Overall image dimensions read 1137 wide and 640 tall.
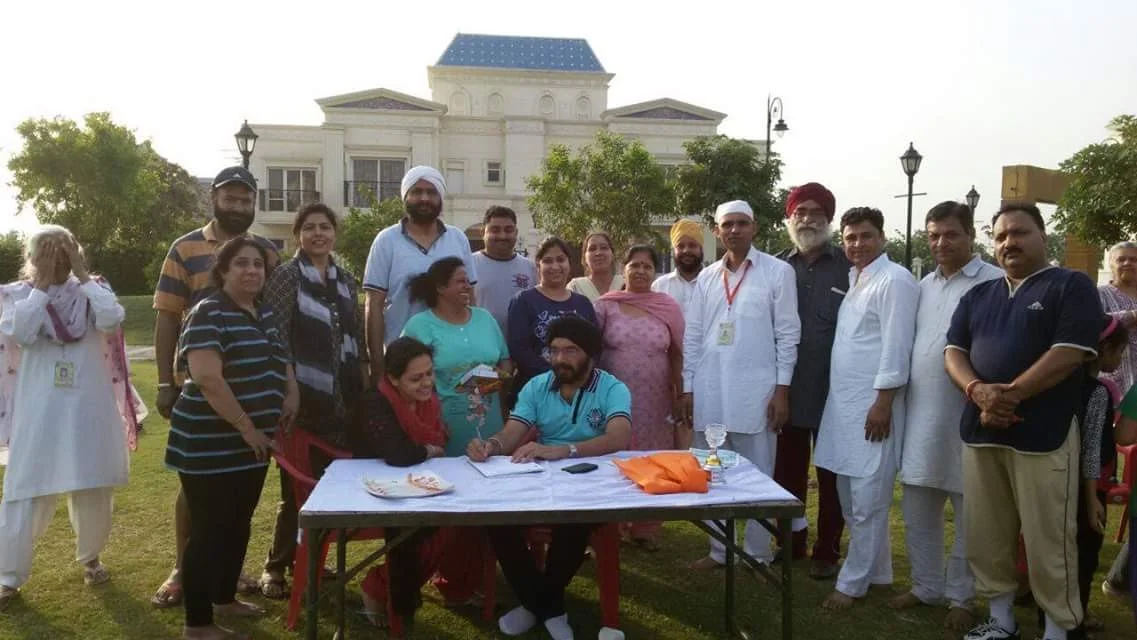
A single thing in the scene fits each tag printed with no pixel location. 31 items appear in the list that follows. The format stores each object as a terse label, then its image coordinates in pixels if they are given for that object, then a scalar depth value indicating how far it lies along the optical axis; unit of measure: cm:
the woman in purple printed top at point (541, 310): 489
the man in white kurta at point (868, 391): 430
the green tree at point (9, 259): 2570
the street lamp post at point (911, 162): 1681
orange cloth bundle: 345
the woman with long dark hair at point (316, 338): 425
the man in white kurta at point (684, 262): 547
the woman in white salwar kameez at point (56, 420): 431
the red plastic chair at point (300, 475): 382
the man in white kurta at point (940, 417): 419
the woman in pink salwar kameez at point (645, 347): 508
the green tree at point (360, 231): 2578
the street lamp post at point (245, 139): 1454
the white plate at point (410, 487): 332
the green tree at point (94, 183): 2617
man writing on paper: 391
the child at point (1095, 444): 375
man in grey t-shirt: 541
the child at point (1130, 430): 391
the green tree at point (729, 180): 2472
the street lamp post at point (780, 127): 2158
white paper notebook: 367
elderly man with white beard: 490
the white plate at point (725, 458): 385
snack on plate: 339
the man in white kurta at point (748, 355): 478
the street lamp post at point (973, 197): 1975
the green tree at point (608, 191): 2483
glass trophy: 368
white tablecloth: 322
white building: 3362
